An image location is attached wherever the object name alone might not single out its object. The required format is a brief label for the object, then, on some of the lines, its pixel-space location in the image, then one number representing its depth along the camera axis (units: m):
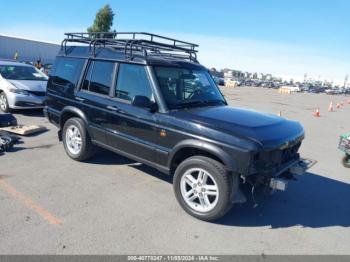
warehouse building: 43.00
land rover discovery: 3.94
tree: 44.81
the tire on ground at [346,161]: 7.30
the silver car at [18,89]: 9.79
